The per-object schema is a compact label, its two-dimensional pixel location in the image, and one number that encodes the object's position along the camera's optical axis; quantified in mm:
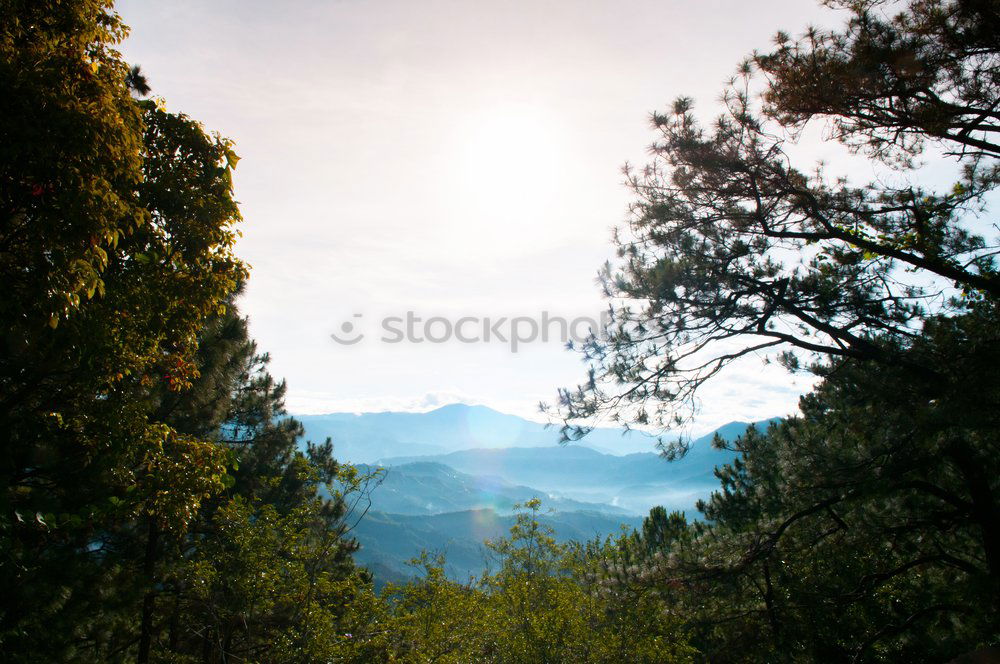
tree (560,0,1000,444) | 5738
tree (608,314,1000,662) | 5523
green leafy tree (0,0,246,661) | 4125
